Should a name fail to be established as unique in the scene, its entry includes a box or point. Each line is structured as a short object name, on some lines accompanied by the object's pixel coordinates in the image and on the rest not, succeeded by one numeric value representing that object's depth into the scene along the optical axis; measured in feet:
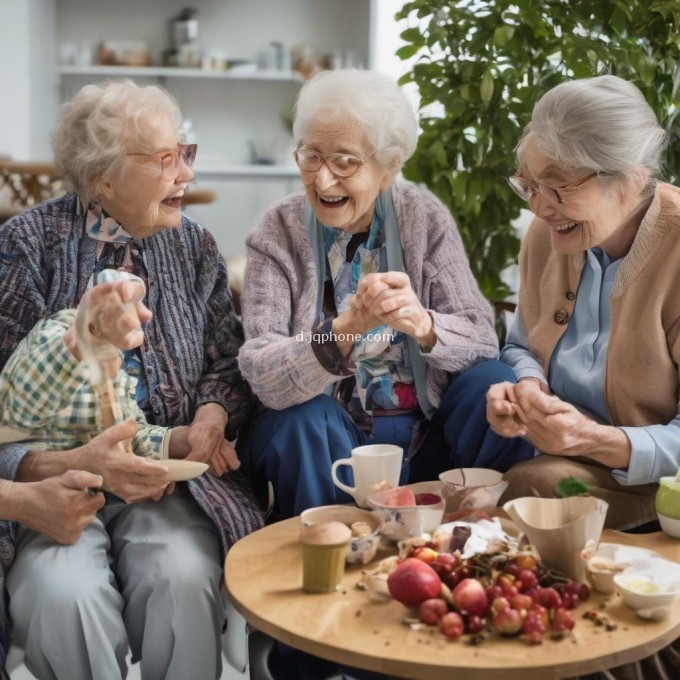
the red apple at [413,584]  4.33
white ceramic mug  5.49
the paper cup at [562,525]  4.54
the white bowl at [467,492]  5.33
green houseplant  7.93
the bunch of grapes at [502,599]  4.13
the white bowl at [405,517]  5.04
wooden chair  11.53
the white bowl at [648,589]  4.28
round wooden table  3.96
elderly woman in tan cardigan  5.74
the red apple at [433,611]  4.23
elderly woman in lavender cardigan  6.15
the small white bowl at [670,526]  5.25
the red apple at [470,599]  4.21
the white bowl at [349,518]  4.92
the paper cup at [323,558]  4.56
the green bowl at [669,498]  5.26
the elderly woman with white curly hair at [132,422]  5.37
